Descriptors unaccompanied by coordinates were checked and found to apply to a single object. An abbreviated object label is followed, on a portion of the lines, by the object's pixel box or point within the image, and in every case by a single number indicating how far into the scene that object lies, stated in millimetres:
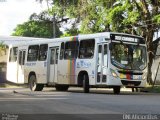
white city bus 25047
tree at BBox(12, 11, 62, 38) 47250
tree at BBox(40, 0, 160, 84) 34500
